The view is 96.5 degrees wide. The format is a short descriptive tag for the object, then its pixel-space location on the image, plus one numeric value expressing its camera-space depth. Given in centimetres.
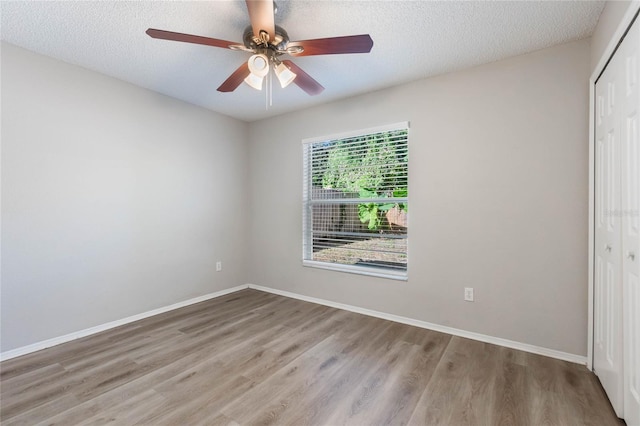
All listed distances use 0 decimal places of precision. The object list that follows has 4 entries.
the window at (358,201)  305
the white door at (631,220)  134
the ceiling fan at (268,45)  162
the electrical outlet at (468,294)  259
